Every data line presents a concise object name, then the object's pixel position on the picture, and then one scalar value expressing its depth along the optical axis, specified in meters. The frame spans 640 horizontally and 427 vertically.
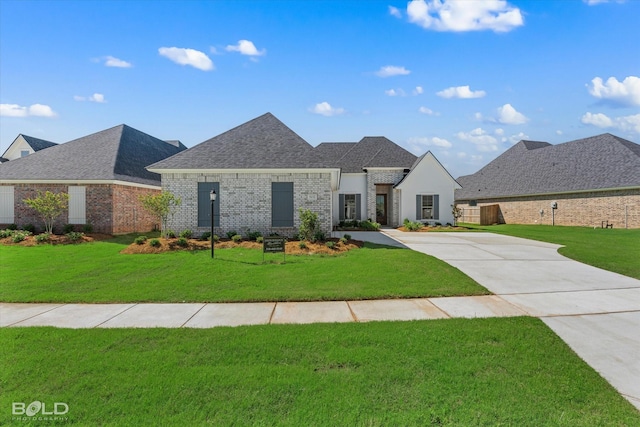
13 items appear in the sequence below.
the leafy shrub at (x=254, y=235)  13.91
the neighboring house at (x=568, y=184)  21.58
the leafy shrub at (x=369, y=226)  21.81
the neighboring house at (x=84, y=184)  17.16
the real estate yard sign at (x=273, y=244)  10.00
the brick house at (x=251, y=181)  14.36
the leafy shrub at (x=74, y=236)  14.62
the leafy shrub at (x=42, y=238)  14.21
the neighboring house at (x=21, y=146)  30.43
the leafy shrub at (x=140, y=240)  12.34
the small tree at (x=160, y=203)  12.85
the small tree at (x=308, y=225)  12.70
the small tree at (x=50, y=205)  14.78
